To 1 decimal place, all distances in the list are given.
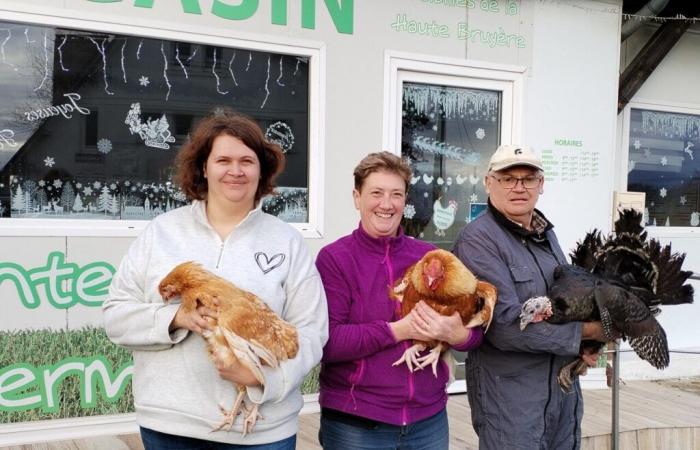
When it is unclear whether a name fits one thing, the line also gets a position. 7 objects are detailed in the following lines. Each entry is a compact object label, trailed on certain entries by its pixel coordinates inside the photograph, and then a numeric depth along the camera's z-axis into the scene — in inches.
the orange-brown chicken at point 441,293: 77.7
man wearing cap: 83.7
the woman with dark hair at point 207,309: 69.5
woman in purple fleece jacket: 78.6
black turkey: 84.3
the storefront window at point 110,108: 147.3
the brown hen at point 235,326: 65.7
